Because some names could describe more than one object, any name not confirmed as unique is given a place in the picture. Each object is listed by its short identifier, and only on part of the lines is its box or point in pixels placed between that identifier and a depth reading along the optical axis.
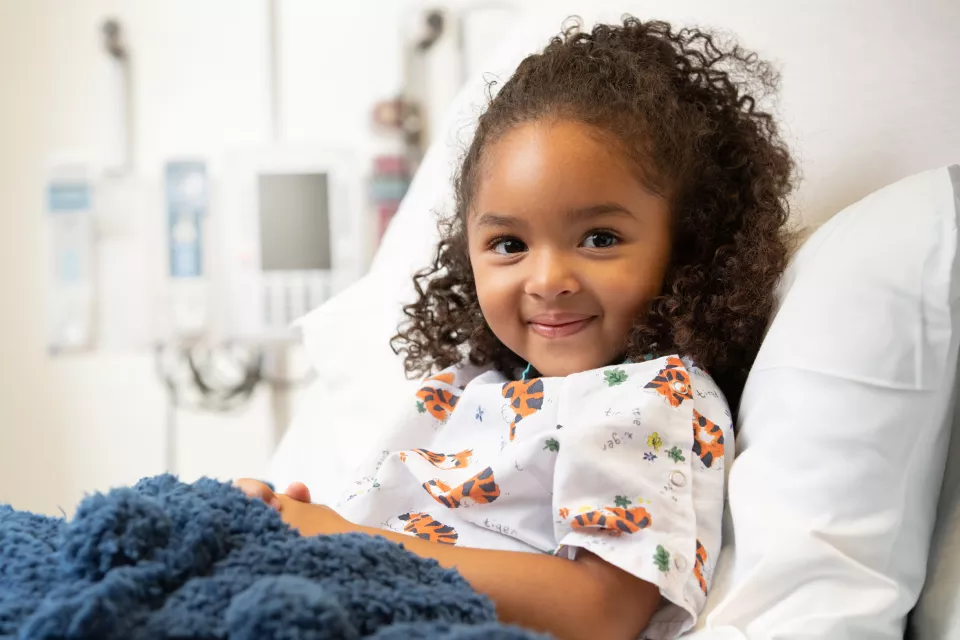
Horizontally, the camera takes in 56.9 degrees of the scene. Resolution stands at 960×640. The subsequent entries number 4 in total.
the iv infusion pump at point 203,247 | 1.91
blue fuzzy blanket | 0.49
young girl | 0.70
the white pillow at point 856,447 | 0.66
